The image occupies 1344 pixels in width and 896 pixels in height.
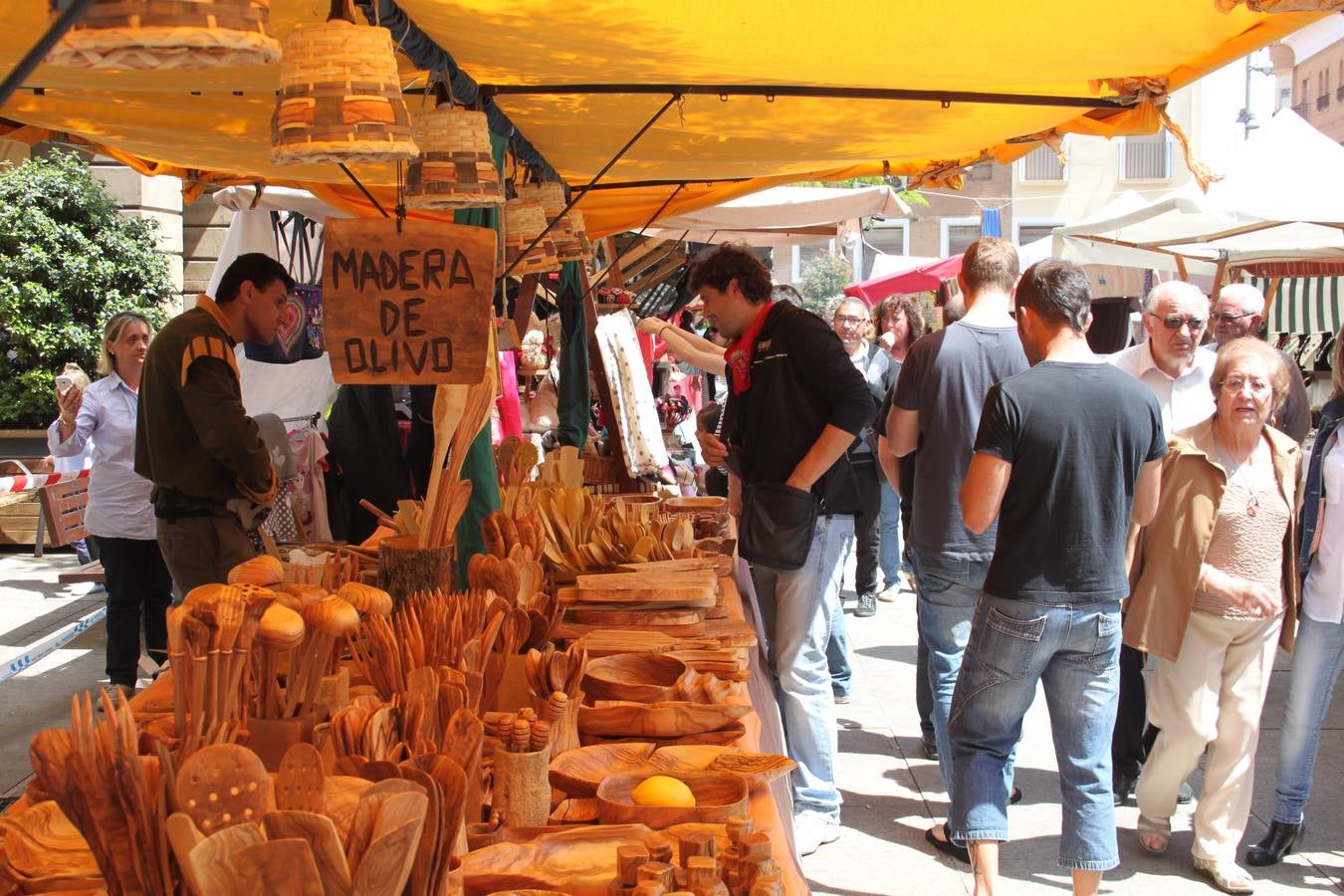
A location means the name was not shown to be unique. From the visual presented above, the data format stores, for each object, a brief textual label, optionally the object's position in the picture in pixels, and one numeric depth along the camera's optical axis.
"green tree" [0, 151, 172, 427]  10.22
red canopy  14.70
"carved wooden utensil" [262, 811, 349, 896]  1.08
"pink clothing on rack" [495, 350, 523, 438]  6.30
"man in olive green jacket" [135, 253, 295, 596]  3.56
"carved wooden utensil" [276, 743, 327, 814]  1.25
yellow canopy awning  2.77
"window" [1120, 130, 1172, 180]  32.03
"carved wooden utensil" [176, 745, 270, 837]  1.17
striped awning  15.76
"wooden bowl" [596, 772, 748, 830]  1.66
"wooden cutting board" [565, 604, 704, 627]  2.70
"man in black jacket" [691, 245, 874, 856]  3.57
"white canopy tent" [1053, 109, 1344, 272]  6.42
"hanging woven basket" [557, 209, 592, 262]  4.48
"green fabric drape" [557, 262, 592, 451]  5.99
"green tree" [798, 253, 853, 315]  41.05
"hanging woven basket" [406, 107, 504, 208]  2.64
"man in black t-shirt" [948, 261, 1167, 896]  2.87
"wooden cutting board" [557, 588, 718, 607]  2.71
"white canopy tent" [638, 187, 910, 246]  7.62
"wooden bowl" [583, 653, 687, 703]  2.17
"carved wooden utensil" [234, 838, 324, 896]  1.06
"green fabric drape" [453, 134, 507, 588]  3.03
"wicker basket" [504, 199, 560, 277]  3.91
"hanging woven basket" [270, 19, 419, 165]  1.92
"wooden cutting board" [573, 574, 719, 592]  2.74
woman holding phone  4.83
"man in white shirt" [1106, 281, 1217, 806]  3.88
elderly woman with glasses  3.46
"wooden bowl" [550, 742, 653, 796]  1.82
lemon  1.71
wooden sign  2.43
